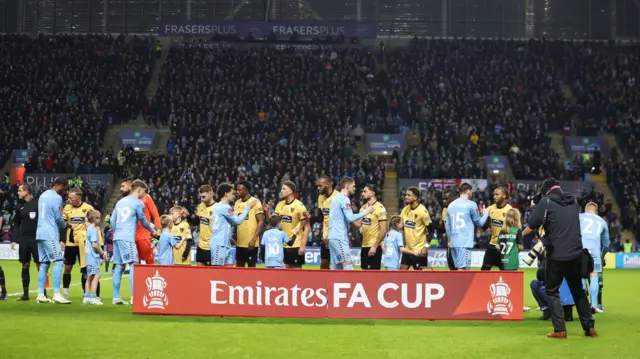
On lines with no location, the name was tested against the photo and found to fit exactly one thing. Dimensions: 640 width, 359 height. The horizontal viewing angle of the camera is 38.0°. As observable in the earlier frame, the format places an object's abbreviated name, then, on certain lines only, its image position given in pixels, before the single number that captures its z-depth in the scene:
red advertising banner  14.86
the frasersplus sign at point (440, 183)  42.28
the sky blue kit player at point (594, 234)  16.81
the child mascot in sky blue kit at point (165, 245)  18.77
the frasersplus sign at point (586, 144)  47.12
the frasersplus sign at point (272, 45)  53.88
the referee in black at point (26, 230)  17.98
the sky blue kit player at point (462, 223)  17.42
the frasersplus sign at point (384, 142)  46.81
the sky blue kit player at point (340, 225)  16.34
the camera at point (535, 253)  14.44
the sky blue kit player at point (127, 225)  16.89
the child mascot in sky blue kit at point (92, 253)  17.70
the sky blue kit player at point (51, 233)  17.45
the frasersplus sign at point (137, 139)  46.88
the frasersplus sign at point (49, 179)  42.38
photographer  12.82
